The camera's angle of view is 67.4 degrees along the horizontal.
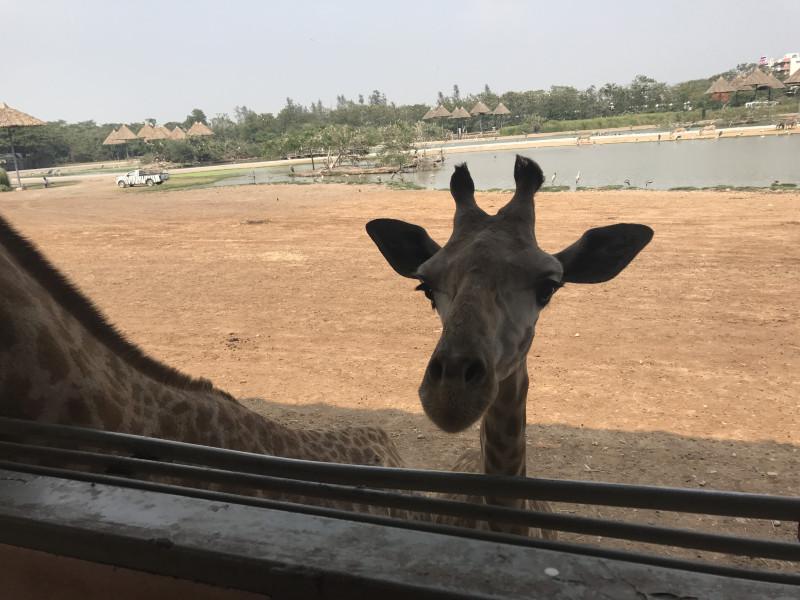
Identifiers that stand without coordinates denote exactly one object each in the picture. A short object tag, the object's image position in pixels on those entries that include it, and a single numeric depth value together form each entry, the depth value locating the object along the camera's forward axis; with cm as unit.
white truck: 3391
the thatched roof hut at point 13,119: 3020
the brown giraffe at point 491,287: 176
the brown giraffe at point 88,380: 192
